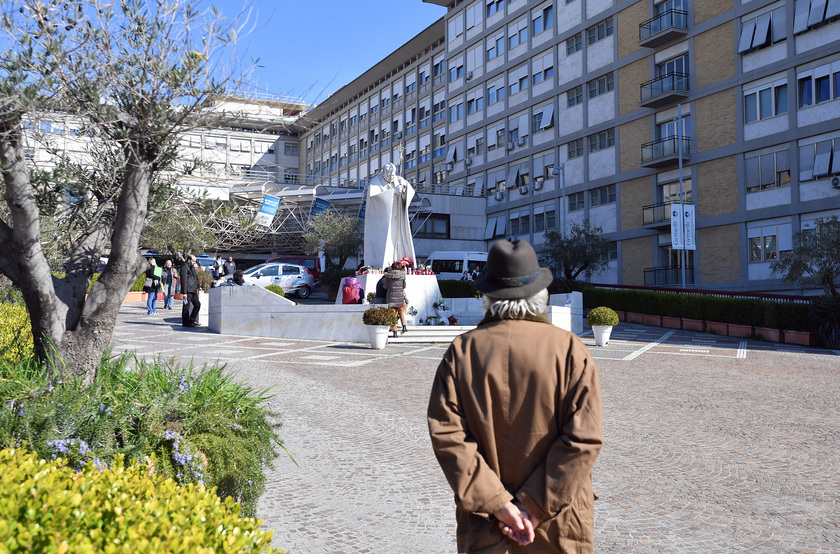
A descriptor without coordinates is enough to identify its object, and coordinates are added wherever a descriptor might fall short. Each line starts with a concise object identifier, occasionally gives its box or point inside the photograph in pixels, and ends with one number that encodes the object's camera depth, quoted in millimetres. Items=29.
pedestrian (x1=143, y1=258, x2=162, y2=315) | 22672
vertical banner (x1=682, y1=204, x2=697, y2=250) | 28688
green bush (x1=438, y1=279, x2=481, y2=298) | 28067
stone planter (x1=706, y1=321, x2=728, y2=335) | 21812
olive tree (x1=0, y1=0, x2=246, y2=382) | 4641
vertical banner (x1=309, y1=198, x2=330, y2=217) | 43156
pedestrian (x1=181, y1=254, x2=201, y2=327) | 19375
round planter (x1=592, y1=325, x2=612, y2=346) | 16641
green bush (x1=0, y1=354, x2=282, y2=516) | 3879
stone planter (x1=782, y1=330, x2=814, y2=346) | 18938
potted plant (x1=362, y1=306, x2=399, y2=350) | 15250
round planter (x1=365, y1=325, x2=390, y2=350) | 15352
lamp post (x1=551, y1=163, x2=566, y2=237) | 39856
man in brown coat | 2506
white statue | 19750
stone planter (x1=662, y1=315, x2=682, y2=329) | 23644
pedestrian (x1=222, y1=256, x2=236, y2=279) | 24797
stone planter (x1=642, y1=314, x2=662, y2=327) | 24656
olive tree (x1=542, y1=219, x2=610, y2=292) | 32281
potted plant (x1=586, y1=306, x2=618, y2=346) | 16484
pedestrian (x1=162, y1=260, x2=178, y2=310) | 25114
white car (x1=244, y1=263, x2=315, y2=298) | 31312
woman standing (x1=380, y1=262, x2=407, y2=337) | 16688
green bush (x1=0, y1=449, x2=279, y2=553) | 2074
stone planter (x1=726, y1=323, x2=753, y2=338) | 20858
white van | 37500
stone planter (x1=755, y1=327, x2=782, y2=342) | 19891
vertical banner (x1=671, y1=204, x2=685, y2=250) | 28081
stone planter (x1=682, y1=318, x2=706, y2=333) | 22598
